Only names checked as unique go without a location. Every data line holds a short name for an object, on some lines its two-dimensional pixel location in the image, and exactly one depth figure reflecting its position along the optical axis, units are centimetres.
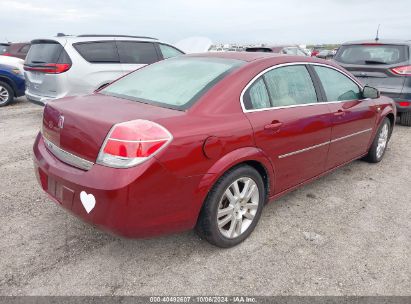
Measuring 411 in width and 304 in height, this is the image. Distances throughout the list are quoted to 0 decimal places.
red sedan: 218
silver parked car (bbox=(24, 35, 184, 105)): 625
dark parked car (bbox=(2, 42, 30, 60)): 1130
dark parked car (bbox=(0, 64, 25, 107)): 841
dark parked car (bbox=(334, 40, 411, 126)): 641
